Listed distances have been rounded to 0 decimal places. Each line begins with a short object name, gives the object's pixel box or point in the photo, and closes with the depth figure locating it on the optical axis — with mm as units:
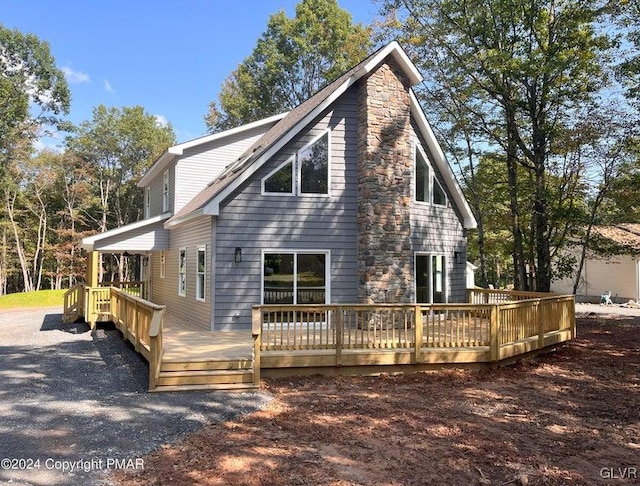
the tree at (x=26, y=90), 27500
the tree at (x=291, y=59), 31109
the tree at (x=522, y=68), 14961
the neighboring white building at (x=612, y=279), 25281
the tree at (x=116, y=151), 34719
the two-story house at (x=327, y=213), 10758
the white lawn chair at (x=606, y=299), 25280
